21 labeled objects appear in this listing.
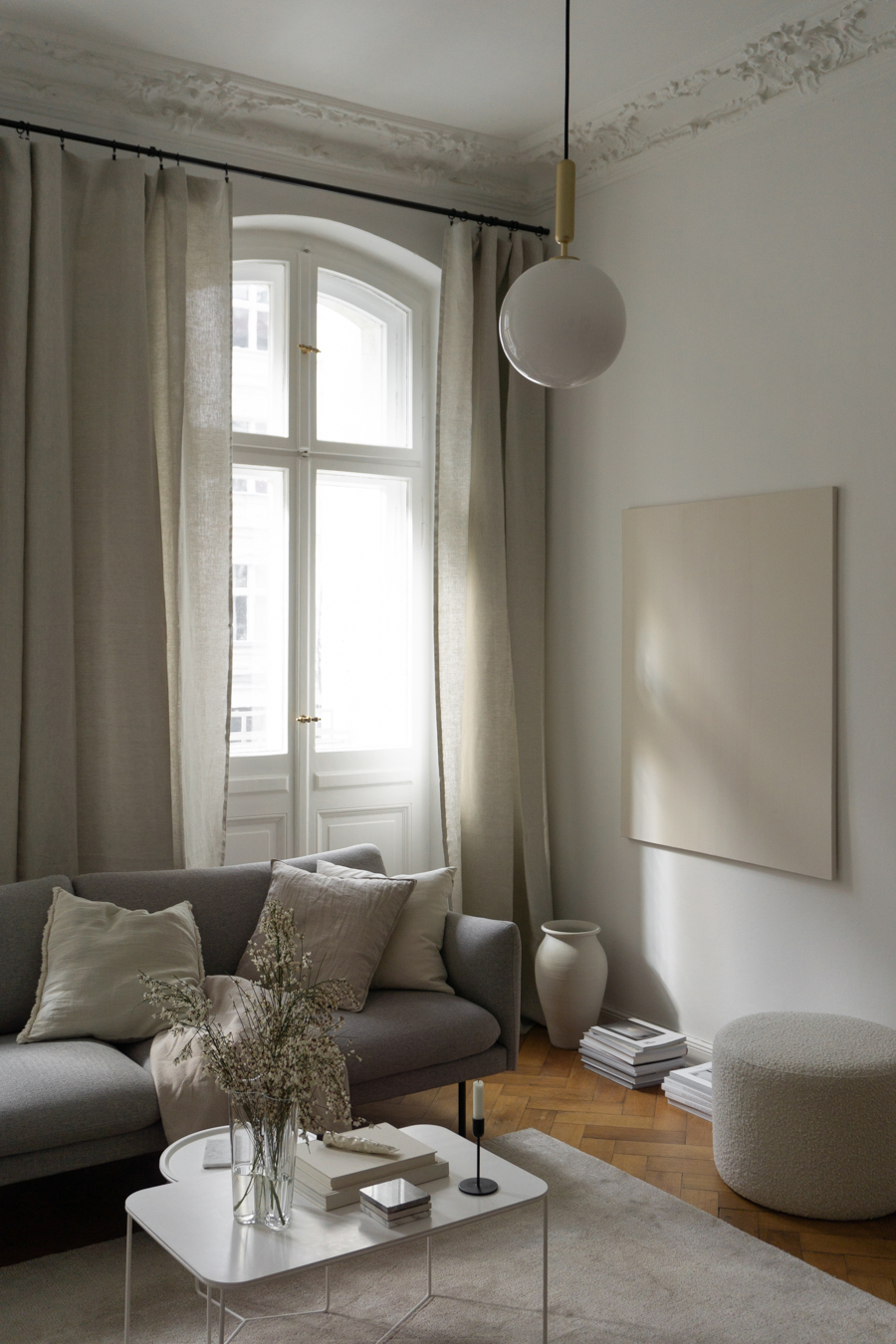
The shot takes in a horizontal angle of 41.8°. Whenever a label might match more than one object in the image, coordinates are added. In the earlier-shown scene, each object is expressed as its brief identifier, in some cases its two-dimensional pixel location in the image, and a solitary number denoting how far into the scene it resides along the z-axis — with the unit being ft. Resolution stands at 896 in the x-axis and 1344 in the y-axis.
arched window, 14.55
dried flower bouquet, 6.98
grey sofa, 8.89
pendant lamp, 7.21
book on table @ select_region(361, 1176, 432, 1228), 7.17
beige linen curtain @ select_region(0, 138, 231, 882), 11.90
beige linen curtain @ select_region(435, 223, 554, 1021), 15.05
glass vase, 6.98
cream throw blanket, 9.18
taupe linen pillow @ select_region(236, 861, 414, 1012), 11.14
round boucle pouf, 9.63
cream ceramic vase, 14.01
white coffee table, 6.70
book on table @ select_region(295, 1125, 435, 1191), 7.48
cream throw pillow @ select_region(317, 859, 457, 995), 11.53
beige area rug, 8.13
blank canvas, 11.78
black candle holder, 7.63
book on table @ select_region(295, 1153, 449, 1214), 7.40
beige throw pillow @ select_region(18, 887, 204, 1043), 10.07
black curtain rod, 12.19
